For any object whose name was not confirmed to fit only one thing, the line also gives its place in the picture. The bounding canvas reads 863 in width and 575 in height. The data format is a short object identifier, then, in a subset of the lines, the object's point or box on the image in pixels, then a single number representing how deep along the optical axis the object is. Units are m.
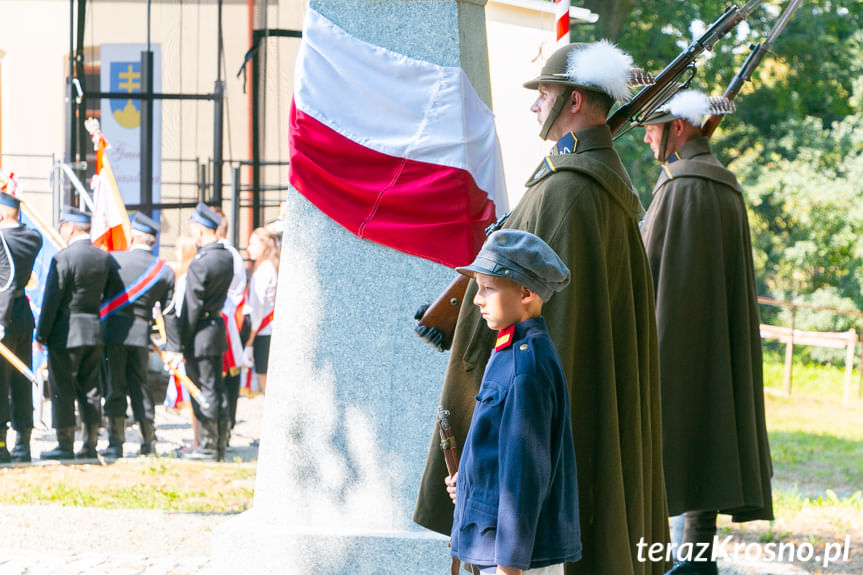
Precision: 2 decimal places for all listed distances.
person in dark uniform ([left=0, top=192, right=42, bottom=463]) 16.95
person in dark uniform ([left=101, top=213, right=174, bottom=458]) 17.32
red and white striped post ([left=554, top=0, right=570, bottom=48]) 9.41
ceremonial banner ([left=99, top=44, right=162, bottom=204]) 25.96
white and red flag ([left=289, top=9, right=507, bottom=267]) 8.83
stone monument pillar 8.87
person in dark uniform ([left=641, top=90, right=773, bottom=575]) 9.36
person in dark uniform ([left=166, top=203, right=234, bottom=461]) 17.32
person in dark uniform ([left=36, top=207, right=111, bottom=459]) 16.81
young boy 5.15
